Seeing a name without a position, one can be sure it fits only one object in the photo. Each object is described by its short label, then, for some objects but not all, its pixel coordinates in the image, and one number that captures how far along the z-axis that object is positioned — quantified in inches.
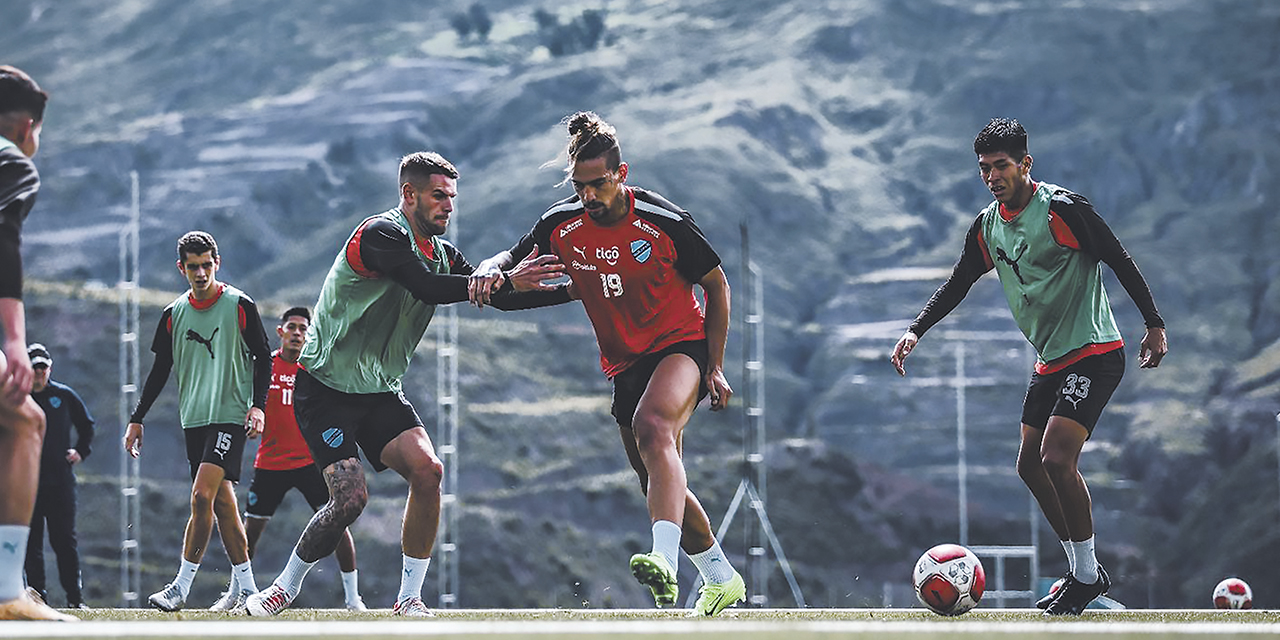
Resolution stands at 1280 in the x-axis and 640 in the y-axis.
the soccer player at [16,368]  440.1
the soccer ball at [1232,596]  1060.5
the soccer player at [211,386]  832.9
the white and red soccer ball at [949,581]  655.1
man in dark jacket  992.9
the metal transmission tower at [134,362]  1614.2
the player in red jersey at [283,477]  912.3
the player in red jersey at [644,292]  611.8
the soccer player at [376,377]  643.5
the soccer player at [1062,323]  660.1
